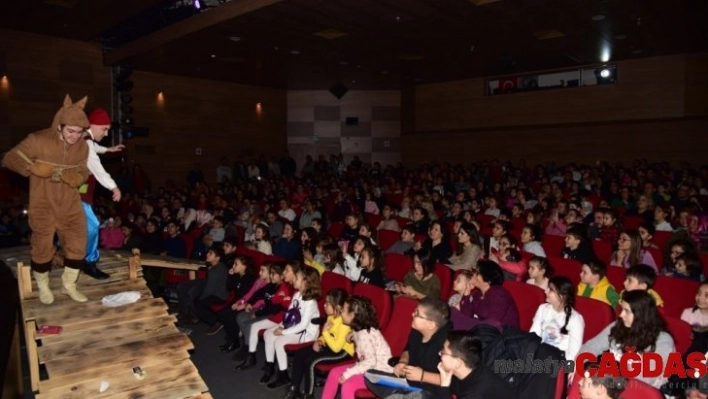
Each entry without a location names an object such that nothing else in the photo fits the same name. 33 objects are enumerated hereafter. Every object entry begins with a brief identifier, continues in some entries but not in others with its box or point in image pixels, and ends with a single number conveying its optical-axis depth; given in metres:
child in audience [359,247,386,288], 5.30
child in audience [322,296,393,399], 3.71
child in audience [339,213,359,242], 7.48
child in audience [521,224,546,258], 5.92
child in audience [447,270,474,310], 4.46
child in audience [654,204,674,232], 6.70
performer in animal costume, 3.74
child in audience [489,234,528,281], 5.21
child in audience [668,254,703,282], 4.65
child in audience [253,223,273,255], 6.86
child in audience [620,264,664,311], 3.90
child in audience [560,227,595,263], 5.53
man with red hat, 4.20
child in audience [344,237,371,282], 5.74
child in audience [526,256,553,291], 4.56
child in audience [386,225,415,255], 6.62
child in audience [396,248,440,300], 4.89
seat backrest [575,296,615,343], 3.69
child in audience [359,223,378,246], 6.66
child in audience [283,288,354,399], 4.07
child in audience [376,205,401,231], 8.04
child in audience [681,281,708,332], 3.62
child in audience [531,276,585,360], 3.58
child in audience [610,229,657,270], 5.24
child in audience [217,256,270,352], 5.38
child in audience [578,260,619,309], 4.31
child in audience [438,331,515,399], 2.78
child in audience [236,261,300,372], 4.93
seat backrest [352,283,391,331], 4.26
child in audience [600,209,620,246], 6.38
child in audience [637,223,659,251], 5.75
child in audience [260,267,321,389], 4.52
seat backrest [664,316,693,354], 3.38
